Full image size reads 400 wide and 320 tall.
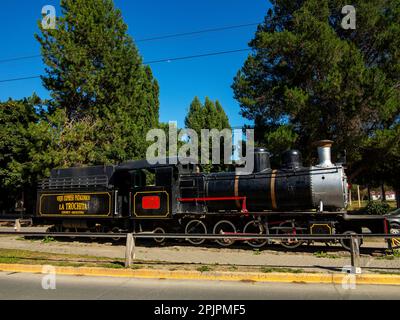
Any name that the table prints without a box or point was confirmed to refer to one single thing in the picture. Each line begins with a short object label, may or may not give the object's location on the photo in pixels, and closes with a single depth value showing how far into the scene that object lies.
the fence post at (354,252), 7.62
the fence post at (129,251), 8.30
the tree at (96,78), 22.84
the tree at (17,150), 22.67
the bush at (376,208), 18.66
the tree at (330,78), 17.28
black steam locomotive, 11.57
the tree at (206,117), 32.75
